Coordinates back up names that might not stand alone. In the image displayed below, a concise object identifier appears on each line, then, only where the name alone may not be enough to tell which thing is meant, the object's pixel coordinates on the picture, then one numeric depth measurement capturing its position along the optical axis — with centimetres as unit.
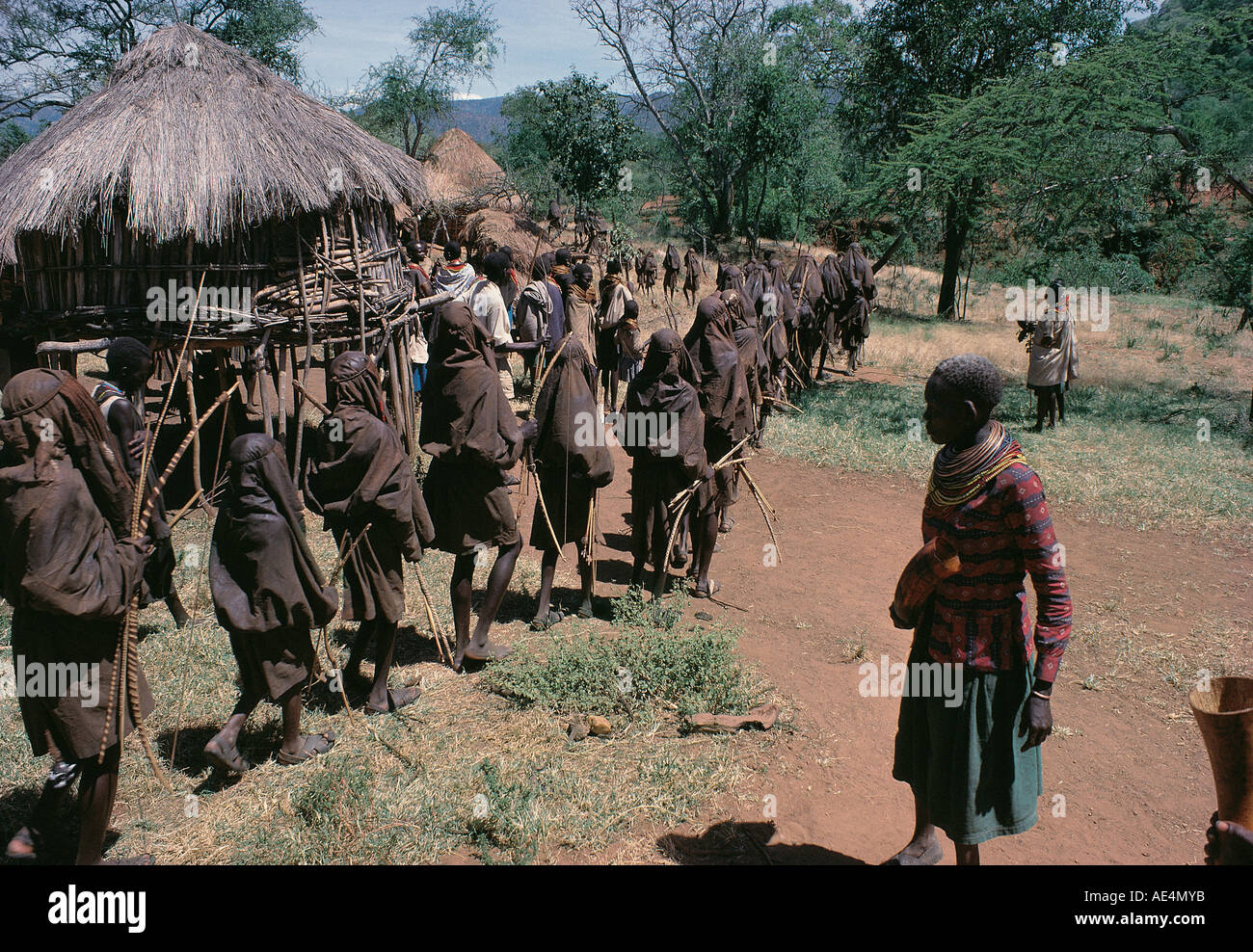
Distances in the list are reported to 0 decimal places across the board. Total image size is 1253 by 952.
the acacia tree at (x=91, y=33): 2041
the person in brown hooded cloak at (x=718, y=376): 619
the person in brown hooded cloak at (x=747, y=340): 740
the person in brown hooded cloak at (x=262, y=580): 352
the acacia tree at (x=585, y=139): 2211
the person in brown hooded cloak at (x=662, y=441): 556
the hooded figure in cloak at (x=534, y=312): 957
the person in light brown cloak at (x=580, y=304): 987
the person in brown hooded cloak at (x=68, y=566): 279
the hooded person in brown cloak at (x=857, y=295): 1423
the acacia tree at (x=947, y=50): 2034
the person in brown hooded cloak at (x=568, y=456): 530
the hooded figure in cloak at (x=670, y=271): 1866
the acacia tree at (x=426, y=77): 3494
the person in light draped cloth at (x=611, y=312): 1005
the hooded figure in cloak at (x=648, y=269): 1315
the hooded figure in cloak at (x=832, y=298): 1387
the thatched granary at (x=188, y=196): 675
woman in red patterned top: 270
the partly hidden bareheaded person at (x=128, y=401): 449
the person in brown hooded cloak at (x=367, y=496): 409
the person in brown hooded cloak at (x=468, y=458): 479
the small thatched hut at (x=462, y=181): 2256
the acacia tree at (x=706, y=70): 2869
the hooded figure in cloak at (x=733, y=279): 1023
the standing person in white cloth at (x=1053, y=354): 1093
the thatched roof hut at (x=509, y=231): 2053
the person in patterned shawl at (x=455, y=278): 956
